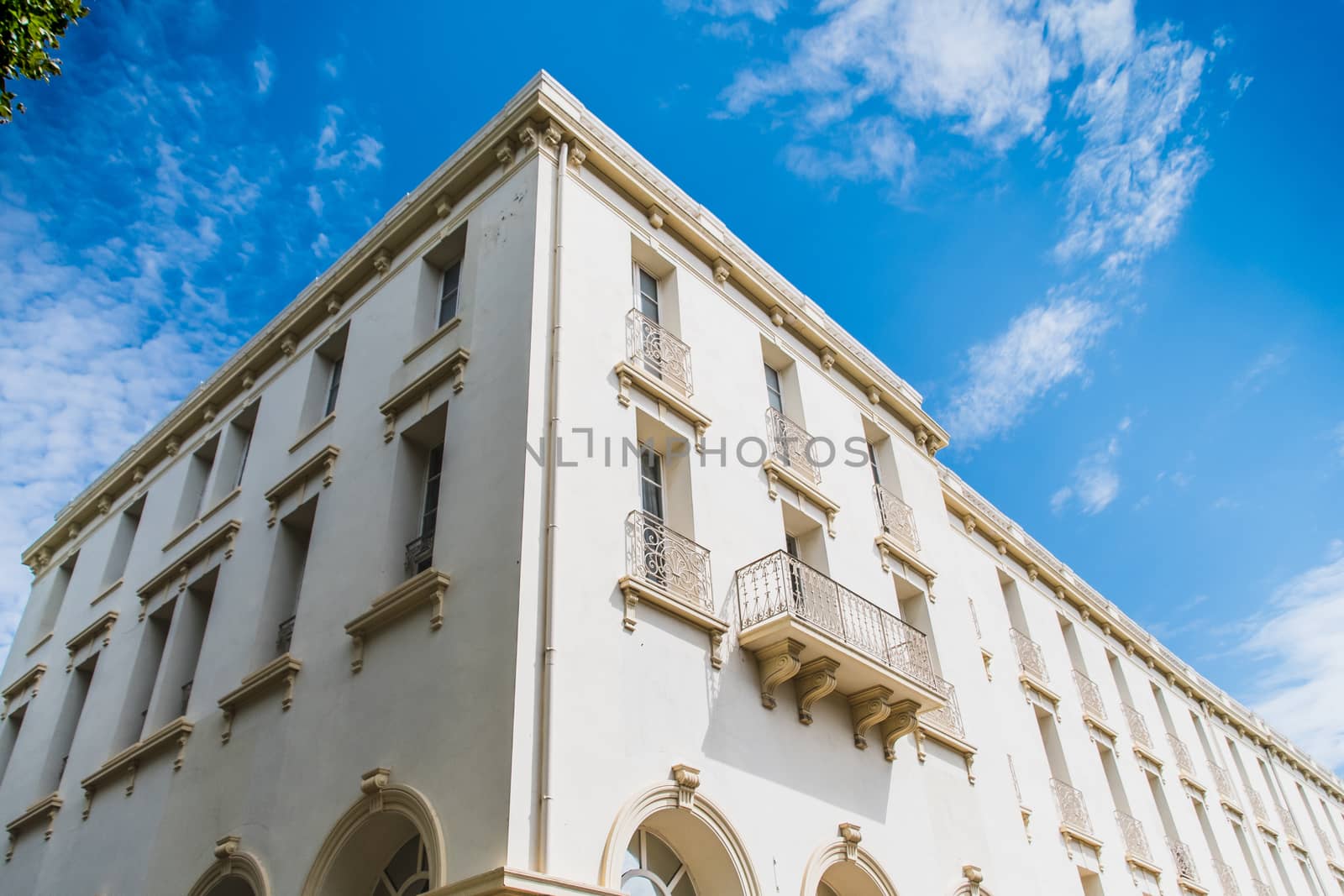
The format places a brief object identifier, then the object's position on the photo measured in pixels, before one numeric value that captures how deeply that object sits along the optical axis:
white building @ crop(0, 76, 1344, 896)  10.16
